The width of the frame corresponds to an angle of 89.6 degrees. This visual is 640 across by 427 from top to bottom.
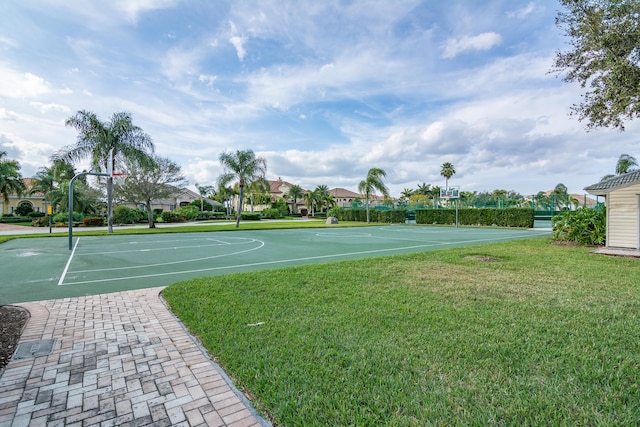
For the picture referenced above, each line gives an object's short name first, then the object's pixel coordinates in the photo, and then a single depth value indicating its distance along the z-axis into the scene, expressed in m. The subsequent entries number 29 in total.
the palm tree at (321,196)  64.31
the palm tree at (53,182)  21.67
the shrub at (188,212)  38.90
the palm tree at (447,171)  62.88
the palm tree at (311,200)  63.69
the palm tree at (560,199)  26.17
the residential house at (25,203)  42.75
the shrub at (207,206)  56.36
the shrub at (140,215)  33.06
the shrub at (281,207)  54.26
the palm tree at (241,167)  26.33
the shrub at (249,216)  44.47
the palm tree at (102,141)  20.00
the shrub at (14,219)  33.62
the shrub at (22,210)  40.62
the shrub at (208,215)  44.56
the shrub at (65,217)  28.88
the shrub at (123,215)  30.69
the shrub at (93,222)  27.25
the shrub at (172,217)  35.72
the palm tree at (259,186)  27.30
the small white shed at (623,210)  9.99
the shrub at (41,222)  28.42
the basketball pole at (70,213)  11.86
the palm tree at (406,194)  83.98
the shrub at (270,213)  50.62
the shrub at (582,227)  11.70
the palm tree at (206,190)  70.55
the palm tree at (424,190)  81.81
